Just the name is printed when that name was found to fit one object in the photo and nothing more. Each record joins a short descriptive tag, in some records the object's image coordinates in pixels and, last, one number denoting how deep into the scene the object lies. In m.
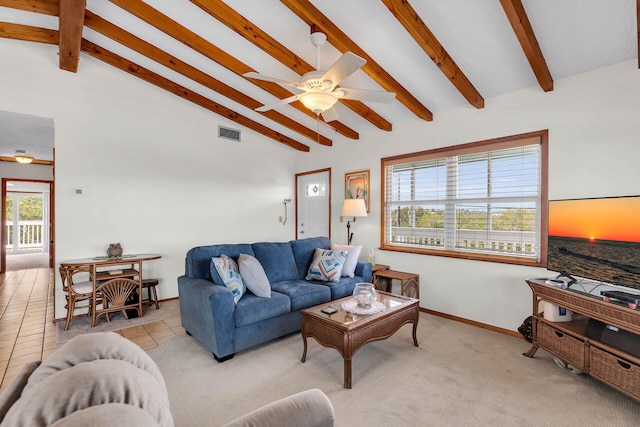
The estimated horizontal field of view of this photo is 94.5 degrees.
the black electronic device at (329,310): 2.46
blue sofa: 2.56
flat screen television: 2.05
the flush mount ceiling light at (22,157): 5.51
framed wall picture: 4.66
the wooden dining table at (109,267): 3.32
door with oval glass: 5.37
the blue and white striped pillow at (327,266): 3.57
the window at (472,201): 3.13
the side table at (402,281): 3.69
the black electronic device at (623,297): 1.92
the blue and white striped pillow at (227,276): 2.76
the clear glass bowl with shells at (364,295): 2.54
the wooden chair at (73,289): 3.29
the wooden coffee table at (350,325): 2.18
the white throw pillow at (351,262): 3.77
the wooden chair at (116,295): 3.46
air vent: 4.97
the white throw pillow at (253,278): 2.90
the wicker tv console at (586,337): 1.89
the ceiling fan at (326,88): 2.19
